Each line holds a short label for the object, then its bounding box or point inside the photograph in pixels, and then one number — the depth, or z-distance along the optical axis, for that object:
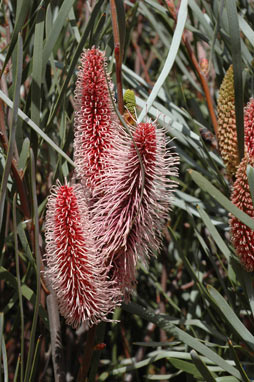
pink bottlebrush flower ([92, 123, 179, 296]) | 0.43
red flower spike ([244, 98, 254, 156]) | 0.50
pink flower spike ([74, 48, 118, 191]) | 0.45
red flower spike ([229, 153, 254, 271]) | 0.48
